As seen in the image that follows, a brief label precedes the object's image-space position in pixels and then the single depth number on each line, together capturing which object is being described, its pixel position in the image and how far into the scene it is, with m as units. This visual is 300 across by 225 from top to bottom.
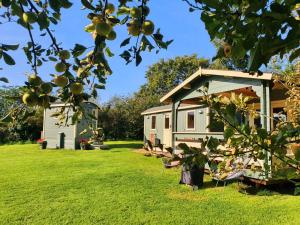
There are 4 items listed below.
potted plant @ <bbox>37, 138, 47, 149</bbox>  18.78
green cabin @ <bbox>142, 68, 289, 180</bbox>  7.31
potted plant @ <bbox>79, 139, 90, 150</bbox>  17.87
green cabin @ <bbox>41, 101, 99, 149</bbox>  18.49
